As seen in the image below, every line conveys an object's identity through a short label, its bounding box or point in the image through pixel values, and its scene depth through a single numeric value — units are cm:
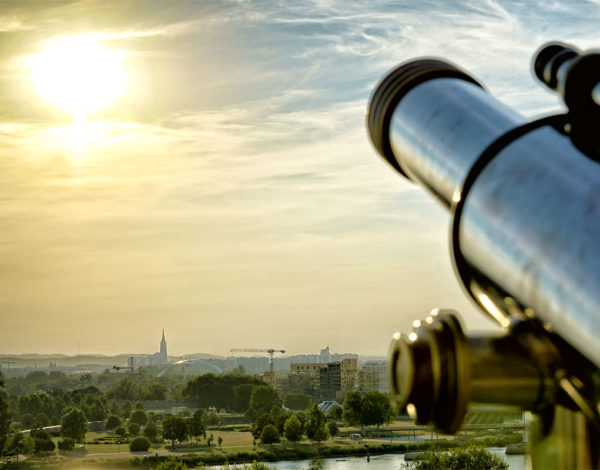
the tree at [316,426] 7112
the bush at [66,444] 7388
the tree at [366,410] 8106
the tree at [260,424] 7562
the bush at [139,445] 7219
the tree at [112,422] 9494
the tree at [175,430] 7444
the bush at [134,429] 8462
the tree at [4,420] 7275
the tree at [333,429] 8200
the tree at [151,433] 8044
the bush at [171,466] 5147
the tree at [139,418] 9169
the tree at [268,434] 7219
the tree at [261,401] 9425
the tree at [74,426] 7650
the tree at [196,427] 7419
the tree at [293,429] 7362
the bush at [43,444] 7438
